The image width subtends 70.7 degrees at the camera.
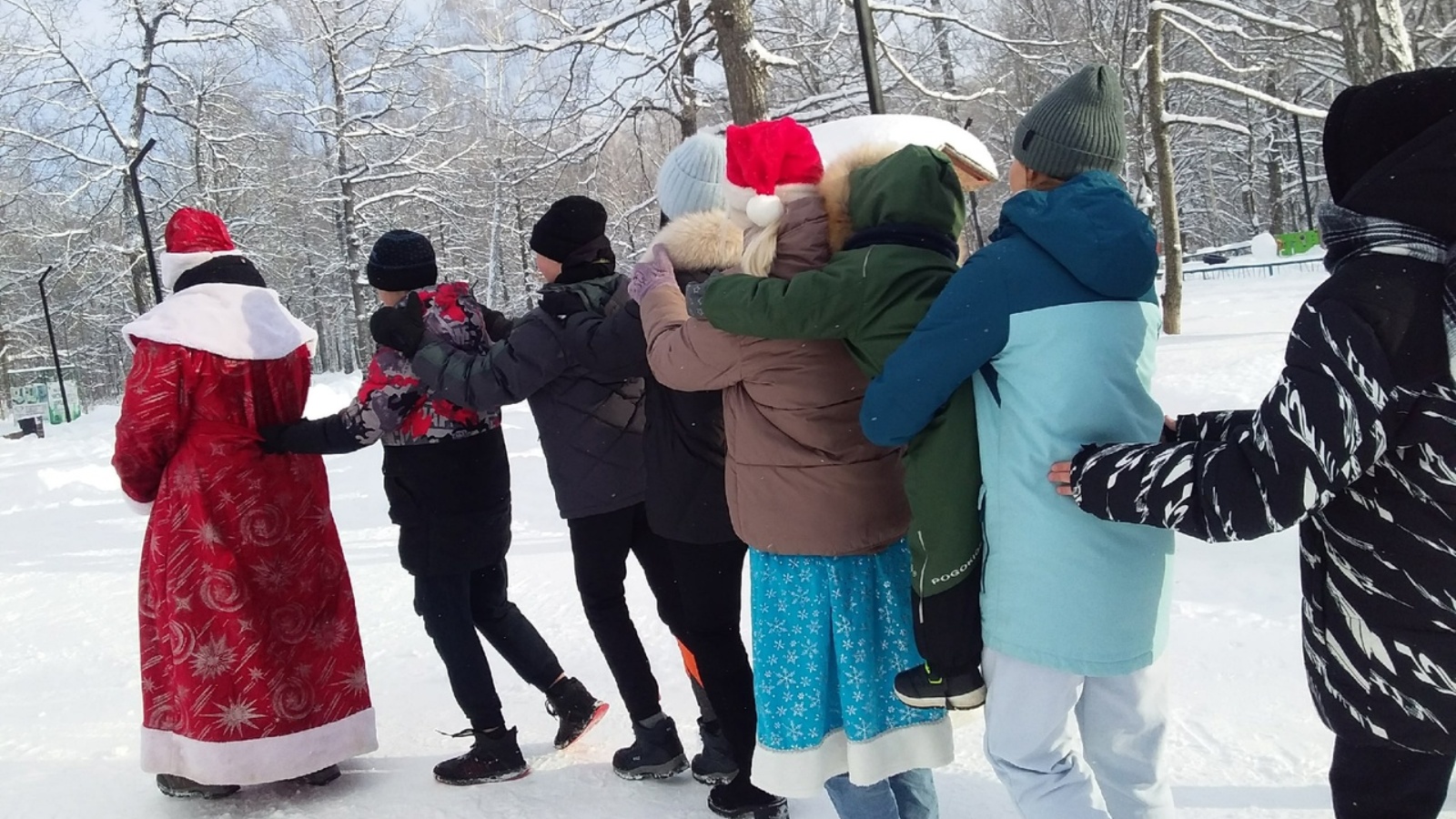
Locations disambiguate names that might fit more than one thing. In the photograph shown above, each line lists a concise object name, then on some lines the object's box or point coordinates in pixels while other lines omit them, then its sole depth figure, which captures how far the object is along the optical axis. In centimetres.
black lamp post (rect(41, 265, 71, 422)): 1877
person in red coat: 314
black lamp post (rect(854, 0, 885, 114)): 711
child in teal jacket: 191
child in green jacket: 204
